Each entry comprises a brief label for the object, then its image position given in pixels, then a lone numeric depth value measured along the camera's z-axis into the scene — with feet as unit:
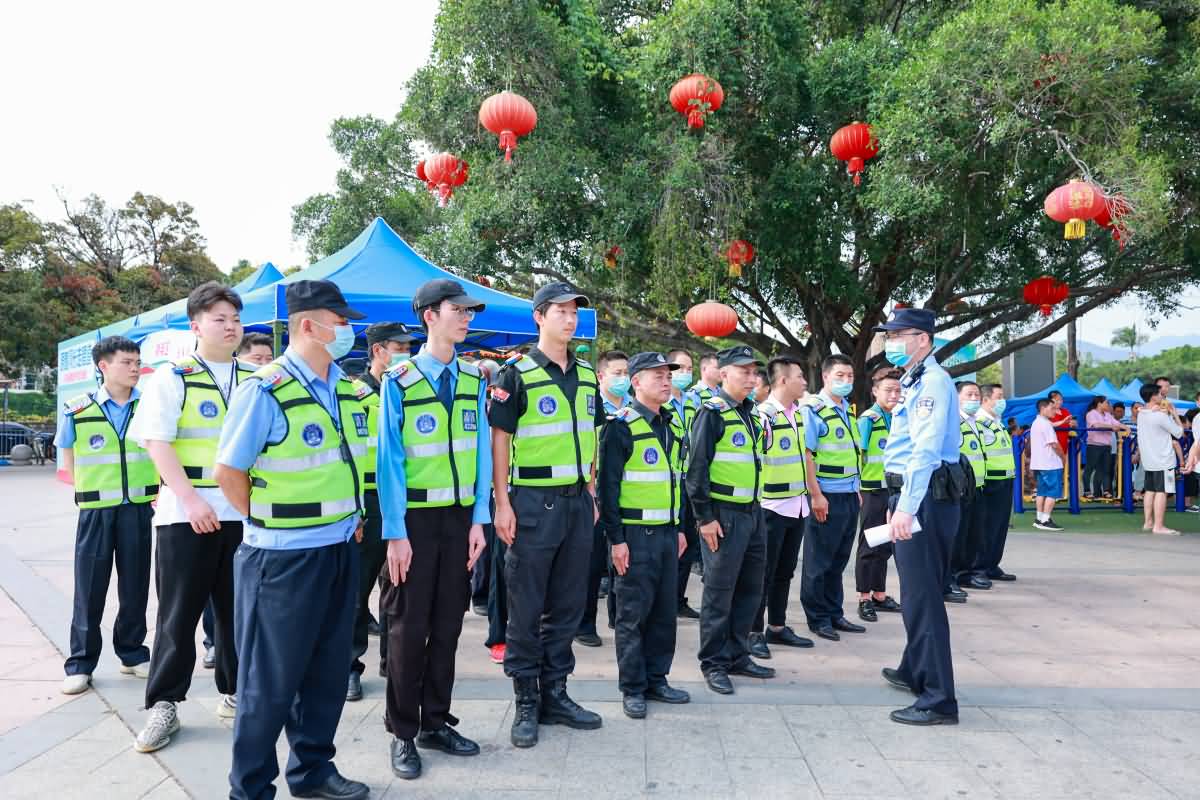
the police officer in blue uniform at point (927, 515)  12.80
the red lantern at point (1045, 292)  40.50
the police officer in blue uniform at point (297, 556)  9.18
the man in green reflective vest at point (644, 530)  13.34
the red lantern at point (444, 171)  35.06
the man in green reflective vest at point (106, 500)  14.35
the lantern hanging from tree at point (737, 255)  35.81
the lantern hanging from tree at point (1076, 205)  25.82
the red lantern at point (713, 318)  33.35
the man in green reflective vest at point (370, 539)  15.67
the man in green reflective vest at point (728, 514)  14.32
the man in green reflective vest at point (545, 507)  12.26
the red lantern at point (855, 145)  33.12
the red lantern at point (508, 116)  28.43
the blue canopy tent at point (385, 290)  20.77
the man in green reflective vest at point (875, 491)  20.39
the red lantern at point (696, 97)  31.14
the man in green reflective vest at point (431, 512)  11.02
